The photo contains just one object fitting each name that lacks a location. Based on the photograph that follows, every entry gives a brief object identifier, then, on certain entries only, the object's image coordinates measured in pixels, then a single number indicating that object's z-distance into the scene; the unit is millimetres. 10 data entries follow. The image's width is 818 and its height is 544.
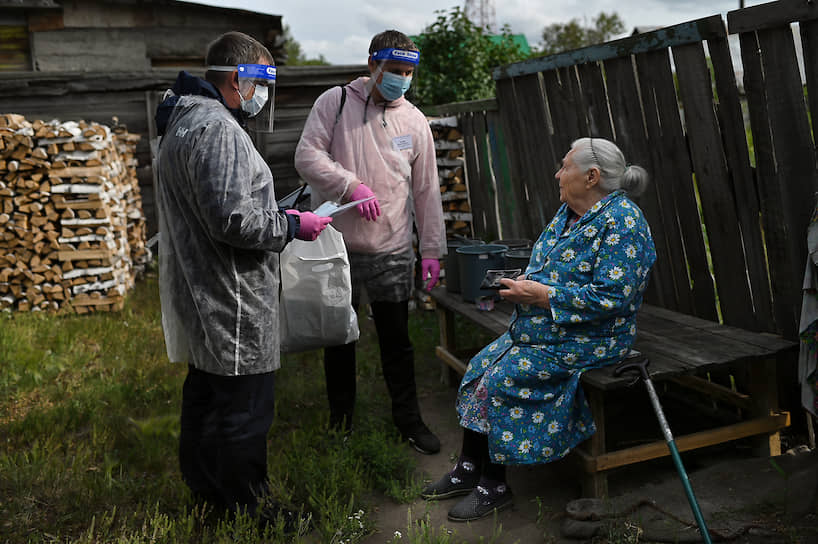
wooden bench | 3145
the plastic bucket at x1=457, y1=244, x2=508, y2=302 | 4305
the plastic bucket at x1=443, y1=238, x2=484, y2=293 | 4770
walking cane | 2607
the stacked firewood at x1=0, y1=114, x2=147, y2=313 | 6797
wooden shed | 12039
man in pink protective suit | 3762
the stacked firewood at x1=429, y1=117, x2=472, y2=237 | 6836
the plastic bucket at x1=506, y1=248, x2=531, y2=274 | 4191
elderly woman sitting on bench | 3041
